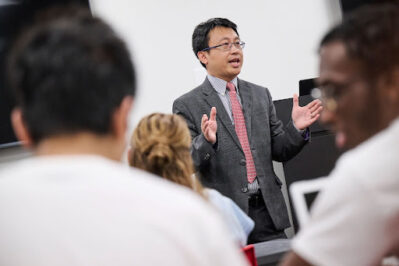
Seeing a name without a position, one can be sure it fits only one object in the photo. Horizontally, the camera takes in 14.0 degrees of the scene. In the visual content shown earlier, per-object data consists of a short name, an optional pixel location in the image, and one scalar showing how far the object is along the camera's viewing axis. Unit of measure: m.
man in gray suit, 5.59
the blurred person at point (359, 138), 3.04
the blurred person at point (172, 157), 4.91
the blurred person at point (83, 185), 2.41
